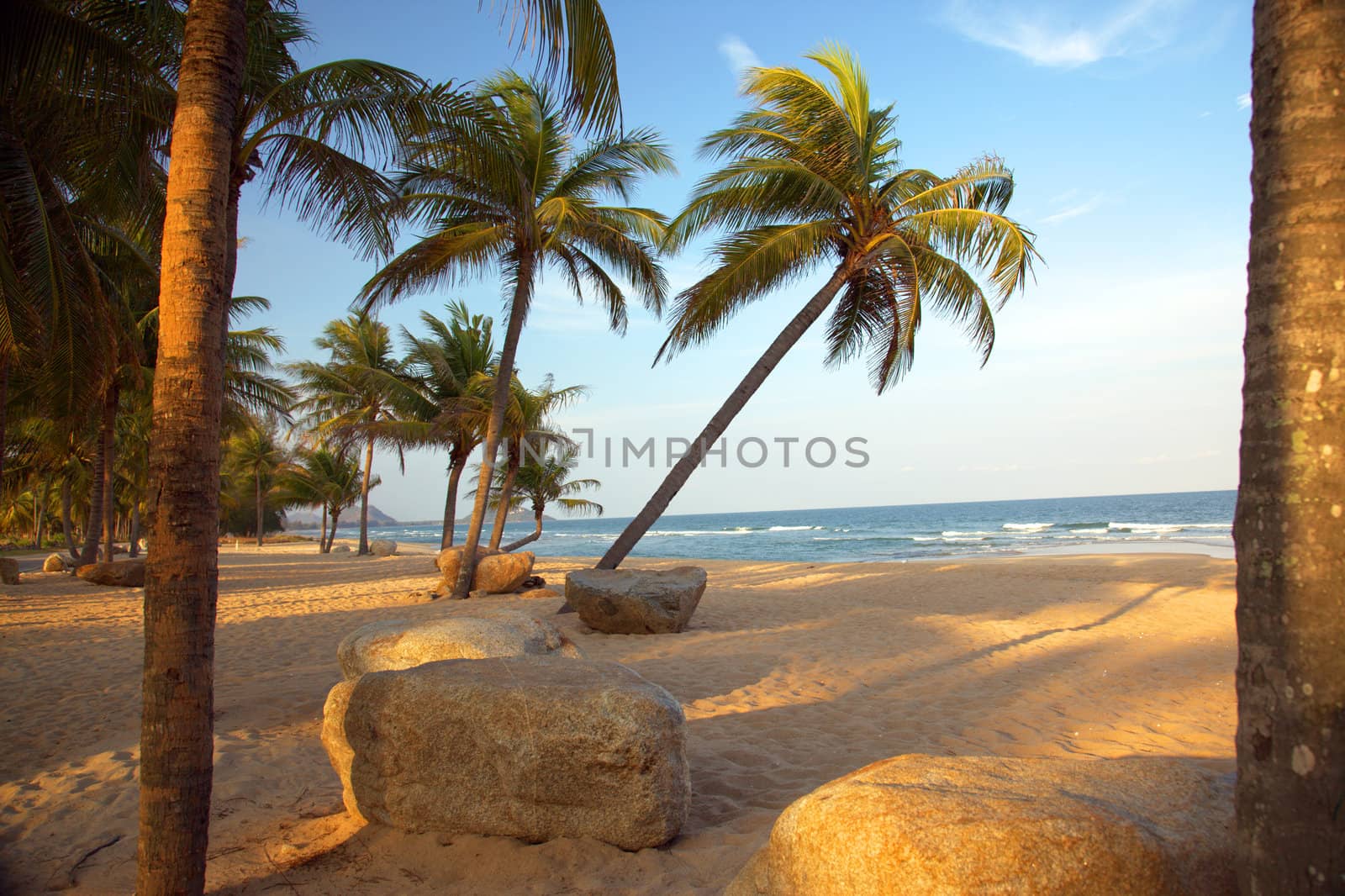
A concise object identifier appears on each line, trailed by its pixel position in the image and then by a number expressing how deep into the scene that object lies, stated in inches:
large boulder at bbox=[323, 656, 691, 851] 125.3
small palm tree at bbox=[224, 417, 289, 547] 1441.9
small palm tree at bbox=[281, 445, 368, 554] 1350.9
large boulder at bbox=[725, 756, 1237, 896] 71.4
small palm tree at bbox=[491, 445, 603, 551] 844.0
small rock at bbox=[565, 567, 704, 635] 343.9
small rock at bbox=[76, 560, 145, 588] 606.1
